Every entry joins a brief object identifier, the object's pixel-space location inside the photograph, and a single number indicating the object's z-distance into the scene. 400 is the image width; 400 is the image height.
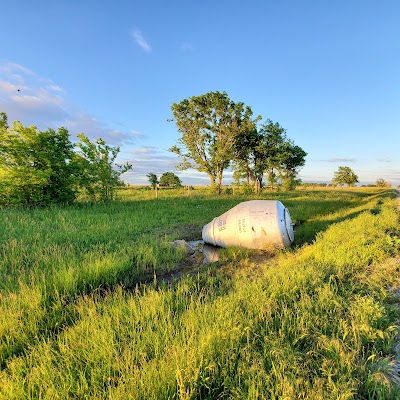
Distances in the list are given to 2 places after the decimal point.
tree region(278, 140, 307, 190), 39.47
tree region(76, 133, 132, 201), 15.61
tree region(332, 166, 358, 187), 85.62
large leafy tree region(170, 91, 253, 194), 31.22
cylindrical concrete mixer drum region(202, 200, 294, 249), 6.76
